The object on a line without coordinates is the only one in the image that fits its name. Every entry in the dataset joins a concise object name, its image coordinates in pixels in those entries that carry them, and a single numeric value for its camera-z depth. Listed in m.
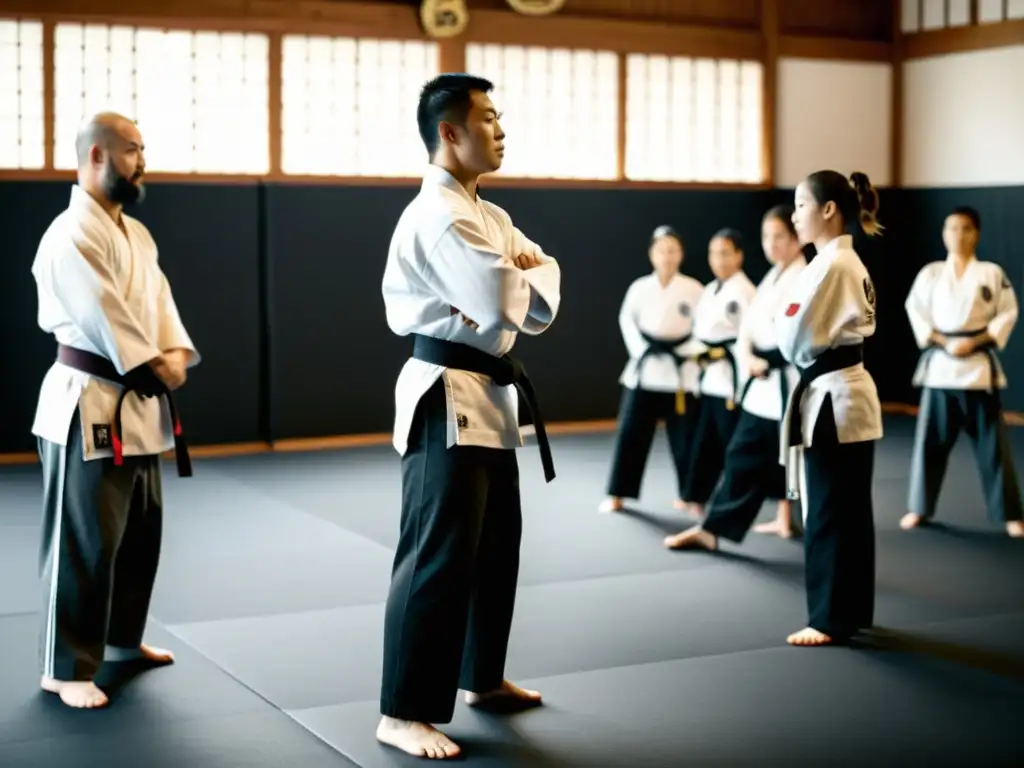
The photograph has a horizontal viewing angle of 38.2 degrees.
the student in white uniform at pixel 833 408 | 4.02
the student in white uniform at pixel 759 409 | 5.09
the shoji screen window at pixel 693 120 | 8.90
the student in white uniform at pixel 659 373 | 5.99
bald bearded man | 3.46
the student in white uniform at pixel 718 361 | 5.69
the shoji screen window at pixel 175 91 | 7.34
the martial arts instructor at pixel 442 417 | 3.11
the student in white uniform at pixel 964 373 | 5.75
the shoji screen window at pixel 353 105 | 7.87
